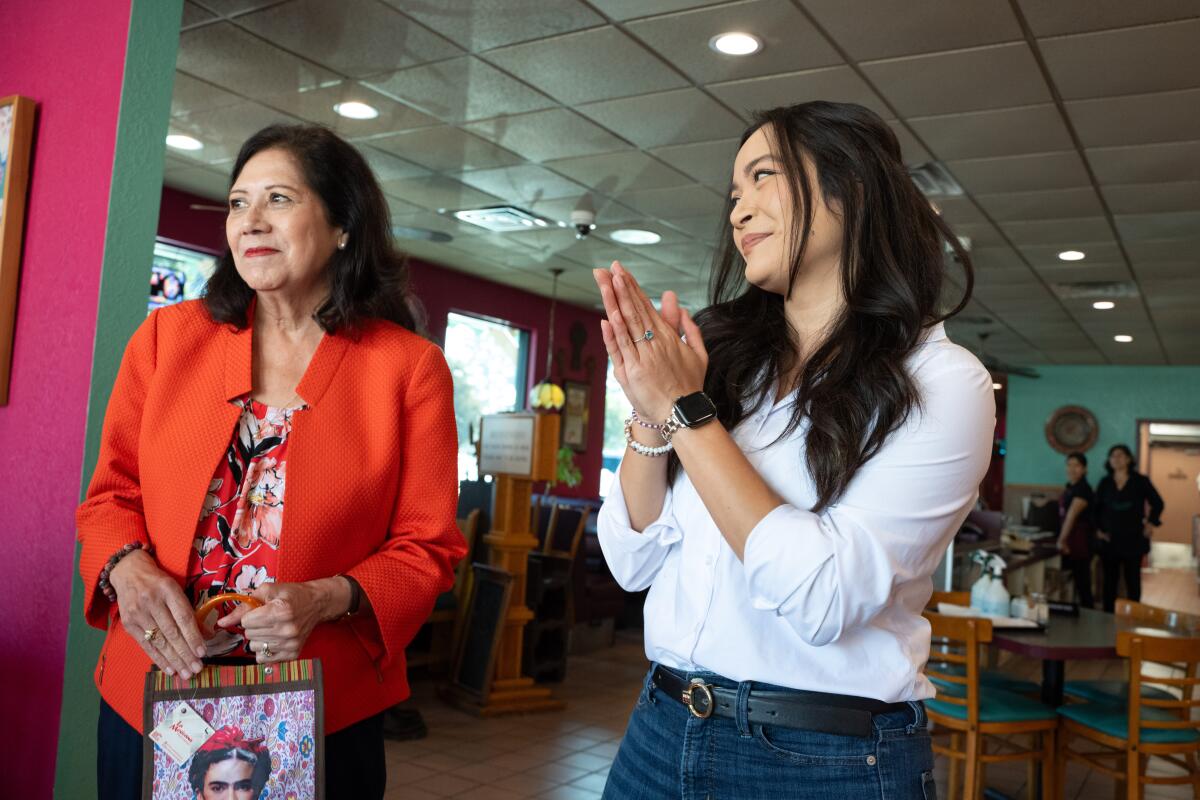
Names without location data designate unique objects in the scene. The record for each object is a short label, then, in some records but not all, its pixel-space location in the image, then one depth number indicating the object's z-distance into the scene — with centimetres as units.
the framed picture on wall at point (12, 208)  273
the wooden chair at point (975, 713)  369
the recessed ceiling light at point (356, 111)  530
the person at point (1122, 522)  943
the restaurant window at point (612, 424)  1275
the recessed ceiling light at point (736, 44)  415
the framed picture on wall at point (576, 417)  1148
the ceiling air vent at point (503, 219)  730
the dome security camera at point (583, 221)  702
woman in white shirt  106
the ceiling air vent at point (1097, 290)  851
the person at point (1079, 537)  953
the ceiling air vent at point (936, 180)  565
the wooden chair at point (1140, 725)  357
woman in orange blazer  147
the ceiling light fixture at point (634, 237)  776
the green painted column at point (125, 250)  249
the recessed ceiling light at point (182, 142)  604
